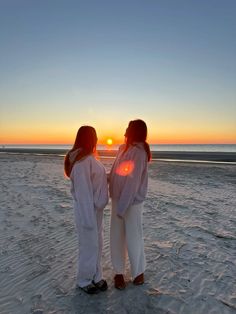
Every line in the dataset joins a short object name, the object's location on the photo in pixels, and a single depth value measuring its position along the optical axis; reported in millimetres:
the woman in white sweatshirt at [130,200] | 3062
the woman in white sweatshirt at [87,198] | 2975
